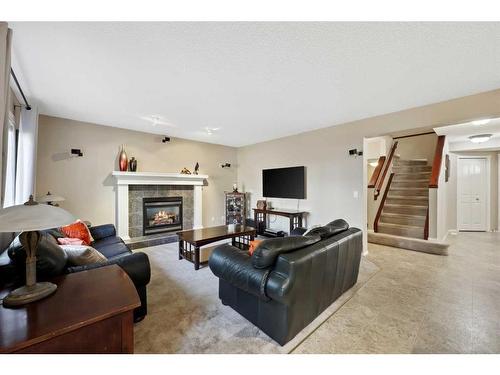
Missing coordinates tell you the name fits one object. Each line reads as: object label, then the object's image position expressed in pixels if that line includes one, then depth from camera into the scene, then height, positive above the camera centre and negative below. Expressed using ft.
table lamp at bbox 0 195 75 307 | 3.55 -0.68
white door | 18.93 -0.36
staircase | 15.06 -0.97
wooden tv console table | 14.93 -2.09
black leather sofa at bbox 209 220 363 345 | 5.25 -2.45
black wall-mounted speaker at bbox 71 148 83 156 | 12.84 +2.09
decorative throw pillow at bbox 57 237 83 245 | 8.22 -2.17
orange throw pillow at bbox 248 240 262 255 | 7.11 -2.14
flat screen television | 15.40 +0.42
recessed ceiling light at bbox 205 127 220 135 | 14.62 +4.02
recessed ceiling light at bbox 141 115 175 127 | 12.14 +3.99
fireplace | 15.25 -2.08
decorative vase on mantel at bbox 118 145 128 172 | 14.19 +1.66
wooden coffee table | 10.35 -2.61
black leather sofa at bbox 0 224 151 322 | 4.75 -2.00
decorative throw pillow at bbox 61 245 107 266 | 5.85 -1.98
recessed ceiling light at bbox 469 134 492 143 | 13.77 +3.49
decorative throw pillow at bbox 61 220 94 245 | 9.41 -2.06
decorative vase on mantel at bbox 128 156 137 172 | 14.65 +1.50
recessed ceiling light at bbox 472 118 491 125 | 11.07 +3.58
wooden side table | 3.10 -2.13
